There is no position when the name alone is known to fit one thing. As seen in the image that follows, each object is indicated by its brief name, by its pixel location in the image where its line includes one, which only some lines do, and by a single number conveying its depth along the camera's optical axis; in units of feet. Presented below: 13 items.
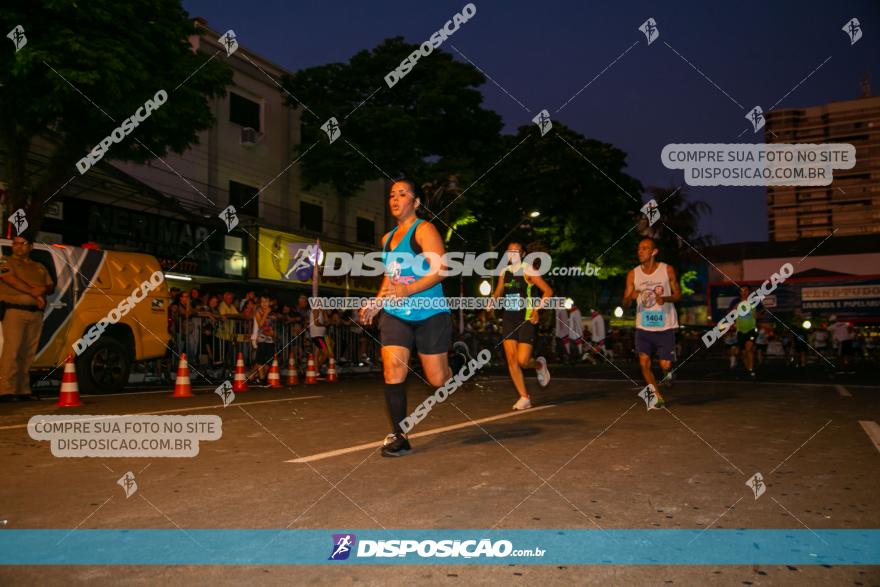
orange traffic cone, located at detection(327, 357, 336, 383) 50.31
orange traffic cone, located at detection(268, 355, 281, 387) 43.45
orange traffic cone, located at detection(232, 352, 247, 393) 39.96
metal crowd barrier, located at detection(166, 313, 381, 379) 50.47
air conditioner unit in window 92.84
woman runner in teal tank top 18.16
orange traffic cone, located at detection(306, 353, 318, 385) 46.55
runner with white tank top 29.60
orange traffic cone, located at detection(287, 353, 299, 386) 45.08
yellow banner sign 93.56
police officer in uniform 31.24
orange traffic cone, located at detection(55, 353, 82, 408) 29.76
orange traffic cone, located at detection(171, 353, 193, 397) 34.76
